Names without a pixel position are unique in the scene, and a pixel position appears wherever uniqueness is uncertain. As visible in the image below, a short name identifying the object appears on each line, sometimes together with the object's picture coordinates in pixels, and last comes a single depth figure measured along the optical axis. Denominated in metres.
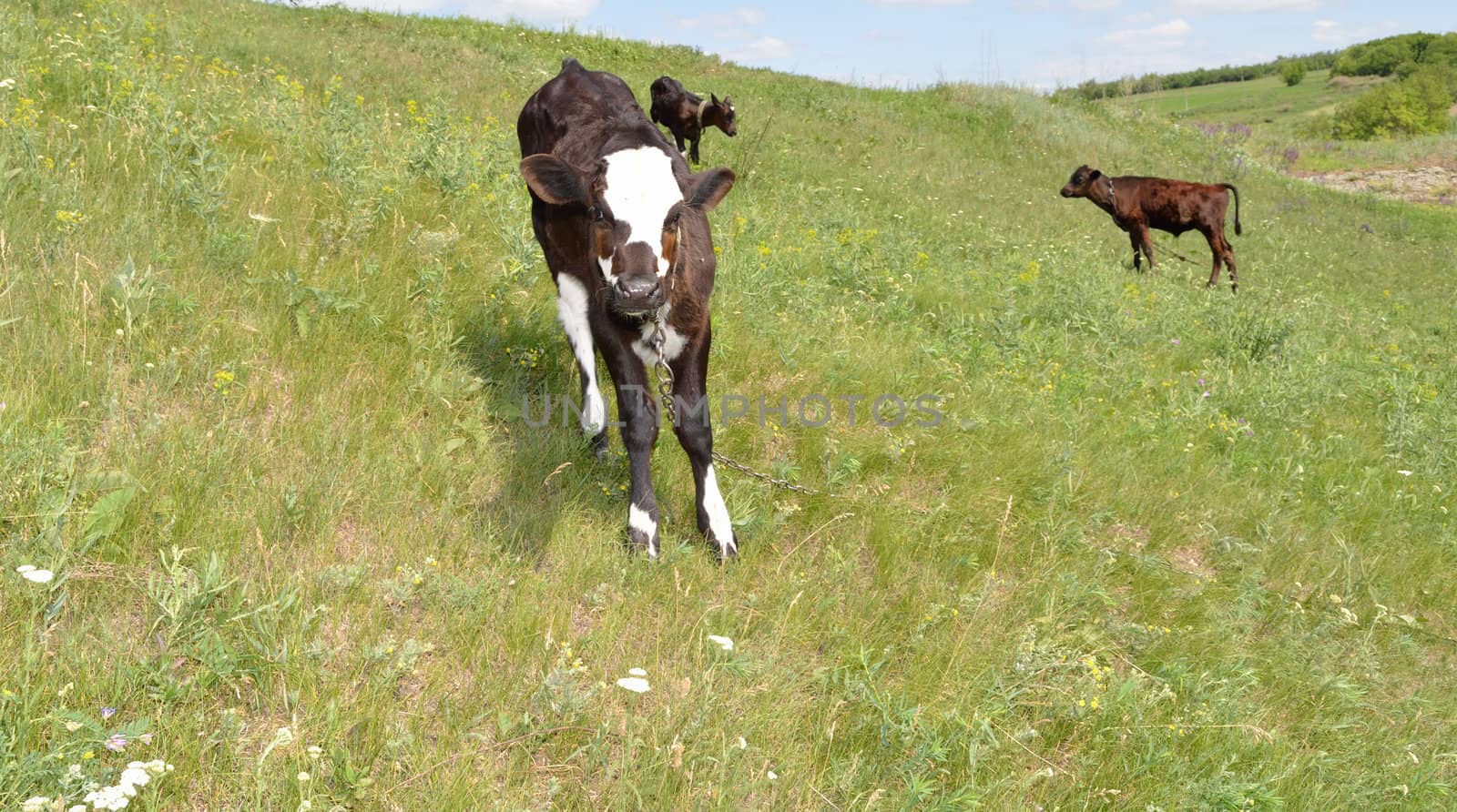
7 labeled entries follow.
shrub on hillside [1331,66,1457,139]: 56.50
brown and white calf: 3.42
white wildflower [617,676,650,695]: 2.31
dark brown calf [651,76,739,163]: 15.44
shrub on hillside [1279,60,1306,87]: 103.56
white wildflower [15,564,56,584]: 2.07
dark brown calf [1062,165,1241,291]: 15.35
